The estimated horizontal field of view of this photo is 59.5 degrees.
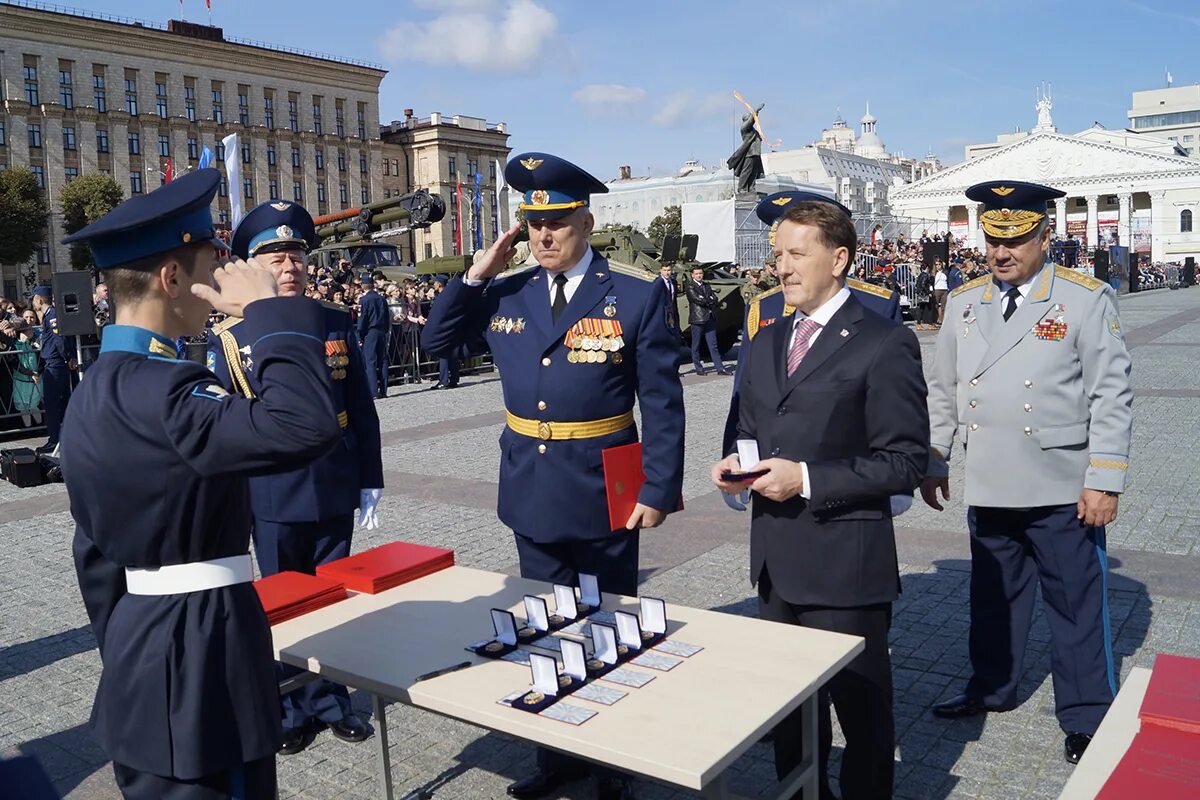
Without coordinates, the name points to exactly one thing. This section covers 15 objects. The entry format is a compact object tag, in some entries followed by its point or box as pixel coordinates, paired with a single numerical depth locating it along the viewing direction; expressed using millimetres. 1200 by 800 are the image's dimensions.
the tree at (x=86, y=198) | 59812
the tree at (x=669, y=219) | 77688
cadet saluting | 2117
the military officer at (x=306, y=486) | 4223
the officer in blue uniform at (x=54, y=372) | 12398
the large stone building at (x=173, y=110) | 67250
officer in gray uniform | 3953
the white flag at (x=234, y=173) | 17609
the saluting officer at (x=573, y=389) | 3744
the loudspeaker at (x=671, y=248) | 21625
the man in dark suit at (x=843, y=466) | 3055
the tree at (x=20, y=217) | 53625
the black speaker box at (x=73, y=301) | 9977
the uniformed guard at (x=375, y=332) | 16109
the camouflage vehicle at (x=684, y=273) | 20078
